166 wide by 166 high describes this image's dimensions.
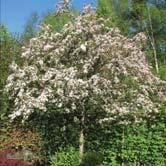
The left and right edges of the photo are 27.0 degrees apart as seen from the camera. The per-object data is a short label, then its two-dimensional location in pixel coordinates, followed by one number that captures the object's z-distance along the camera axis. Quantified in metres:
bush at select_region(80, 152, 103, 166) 9.73
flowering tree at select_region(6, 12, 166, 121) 9.91
